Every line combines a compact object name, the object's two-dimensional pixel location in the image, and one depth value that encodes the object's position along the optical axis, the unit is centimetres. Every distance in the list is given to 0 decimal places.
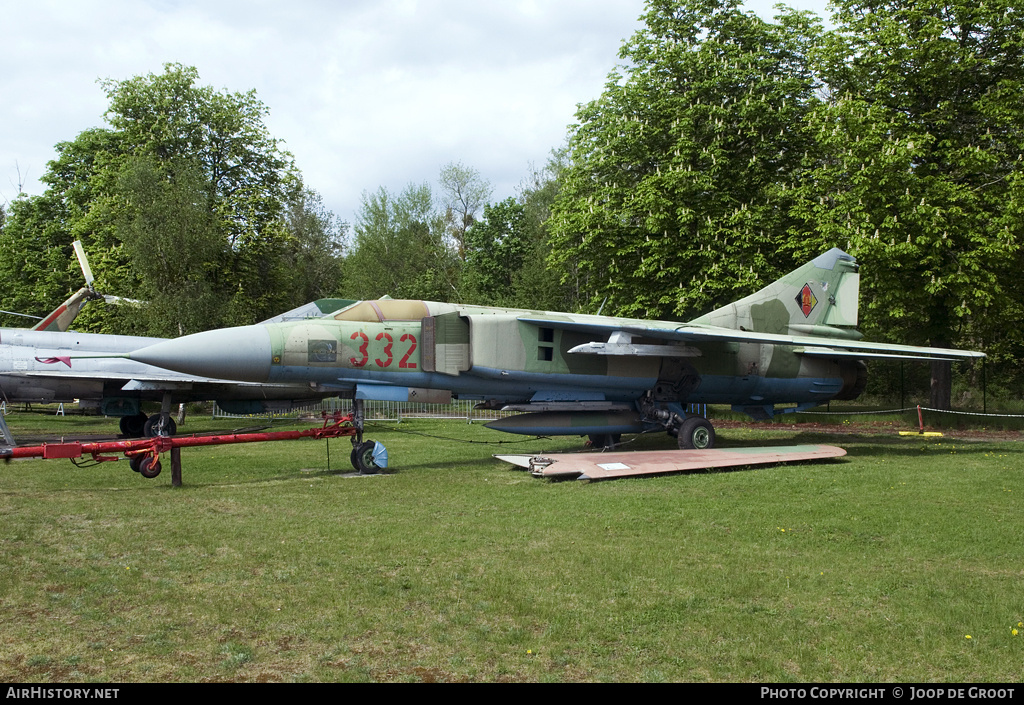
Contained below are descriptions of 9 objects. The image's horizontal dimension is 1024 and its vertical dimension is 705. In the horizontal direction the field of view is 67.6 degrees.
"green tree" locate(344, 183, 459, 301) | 4491
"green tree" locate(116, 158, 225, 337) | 2622
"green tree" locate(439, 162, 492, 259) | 5438
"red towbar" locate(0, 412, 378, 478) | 932
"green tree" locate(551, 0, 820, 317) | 2373
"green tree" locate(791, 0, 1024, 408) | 1912
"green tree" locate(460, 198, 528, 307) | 4419
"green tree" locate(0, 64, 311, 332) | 3098
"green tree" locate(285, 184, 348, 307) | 4962
